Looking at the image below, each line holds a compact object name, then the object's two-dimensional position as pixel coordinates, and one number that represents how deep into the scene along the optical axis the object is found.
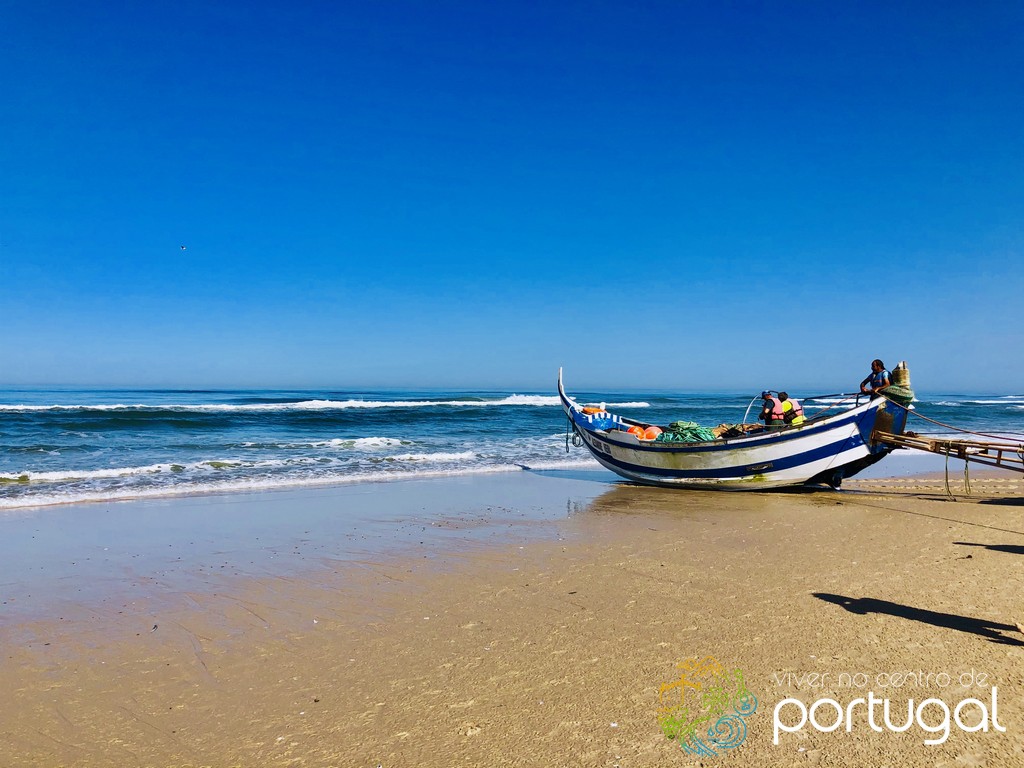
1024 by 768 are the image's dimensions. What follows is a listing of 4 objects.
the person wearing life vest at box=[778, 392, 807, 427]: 12.11
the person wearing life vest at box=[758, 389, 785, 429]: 12.10
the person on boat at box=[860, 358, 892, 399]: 10.99
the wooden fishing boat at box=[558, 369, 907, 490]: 10.71
